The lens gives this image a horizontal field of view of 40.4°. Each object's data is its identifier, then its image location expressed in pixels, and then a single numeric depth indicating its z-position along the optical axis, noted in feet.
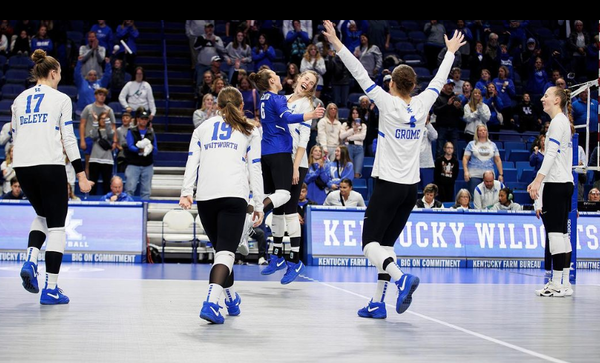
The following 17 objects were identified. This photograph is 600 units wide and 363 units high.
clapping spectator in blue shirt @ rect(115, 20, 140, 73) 69.36
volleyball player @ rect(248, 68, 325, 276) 32.63
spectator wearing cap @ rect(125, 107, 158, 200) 55.83
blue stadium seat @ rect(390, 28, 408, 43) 80.53
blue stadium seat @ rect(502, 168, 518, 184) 64.95
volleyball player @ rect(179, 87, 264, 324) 23.25
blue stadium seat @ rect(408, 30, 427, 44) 81.30
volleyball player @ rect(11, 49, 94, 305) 26.73
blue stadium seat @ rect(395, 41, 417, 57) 78.64
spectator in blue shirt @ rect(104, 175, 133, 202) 51.06
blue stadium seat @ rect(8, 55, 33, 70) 70.08
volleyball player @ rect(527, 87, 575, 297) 32.81
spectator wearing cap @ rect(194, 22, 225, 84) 68.13
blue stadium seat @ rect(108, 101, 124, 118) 65.98
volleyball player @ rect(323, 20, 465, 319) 24.72
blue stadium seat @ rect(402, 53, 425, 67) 76.07
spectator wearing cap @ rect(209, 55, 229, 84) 63.80
